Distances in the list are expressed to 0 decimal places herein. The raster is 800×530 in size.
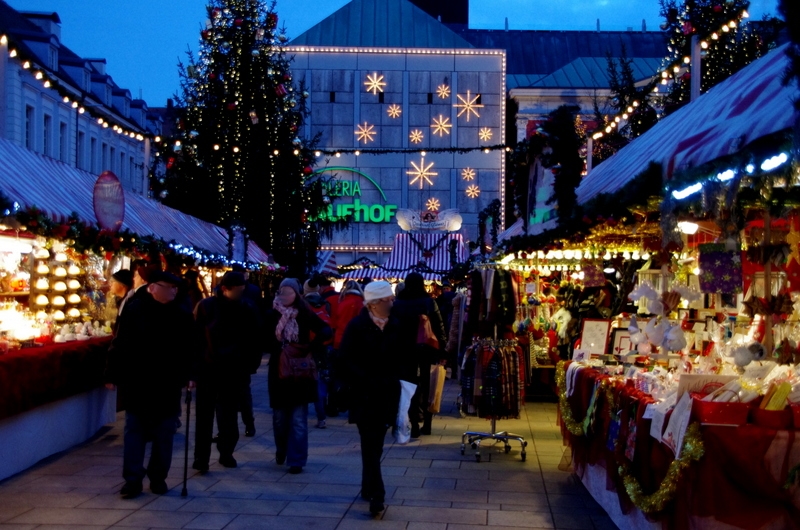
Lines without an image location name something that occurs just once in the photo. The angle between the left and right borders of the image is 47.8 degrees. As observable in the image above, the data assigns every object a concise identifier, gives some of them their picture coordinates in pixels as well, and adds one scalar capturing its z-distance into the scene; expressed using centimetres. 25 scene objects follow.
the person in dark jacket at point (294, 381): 774
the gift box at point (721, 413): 455
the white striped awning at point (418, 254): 3000
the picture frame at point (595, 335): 891
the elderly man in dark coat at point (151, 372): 679
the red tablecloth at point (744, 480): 442
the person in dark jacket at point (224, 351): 785
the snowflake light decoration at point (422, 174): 4175
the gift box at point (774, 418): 452
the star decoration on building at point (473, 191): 4119
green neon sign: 4188
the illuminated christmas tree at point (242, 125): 2217
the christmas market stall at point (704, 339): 448
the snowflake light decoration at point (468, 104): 4150
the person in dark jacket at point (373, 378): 630
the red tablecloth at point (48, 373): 743
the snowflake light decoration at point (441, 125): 4156
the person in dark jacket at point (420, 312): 948
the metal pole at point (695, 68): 1033
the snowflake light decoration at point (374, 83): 4153
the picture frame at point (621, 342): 856
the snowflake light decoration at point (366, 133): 4178
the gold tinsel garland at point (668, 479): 455
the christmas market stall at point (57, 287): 786
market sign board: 1075
